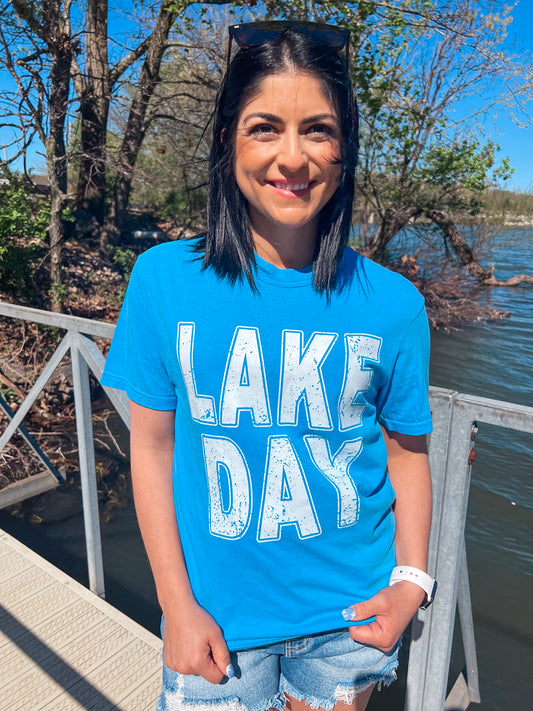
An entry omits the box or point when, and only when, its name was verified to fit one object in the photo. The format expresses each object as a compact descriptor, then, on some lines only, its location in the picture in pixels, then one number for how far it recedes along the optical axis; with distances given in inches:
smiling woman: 41.2
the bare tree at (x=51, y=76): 254.7
